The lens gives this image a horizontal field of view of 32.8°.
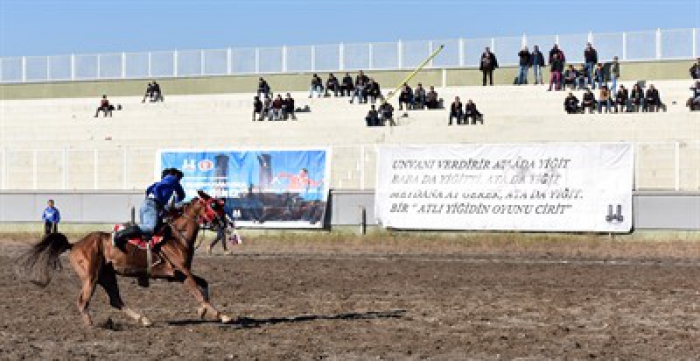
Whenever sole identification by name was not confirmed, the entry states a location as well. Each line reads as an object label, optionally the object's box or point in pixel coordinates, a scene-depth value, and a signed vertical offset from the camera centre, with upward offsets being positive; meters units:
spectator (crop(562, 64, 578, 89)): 46.66 +3.74
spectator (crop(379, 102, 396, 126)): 45.58 +2.20
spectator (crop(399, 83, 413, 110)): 46.97 +2.93
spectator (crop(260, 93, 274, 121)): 48.94 +2.49
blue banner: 40.28 -0.46
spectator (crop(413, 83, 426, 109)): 47.09 +2.87
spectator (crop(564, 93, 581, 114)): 43.78 +2.48
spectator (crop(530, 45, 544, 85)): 48.28 +4.47
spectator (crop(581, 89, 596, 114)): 43.56 +2.59
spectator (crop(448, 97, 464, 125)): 44.53 +2.31
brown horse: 17.33 -1.32
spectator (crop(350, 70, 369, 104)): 49.00 +3.38
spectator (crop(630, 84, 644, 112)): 43.25 +2.69
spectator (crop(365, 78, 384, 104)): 48.91 +3.29
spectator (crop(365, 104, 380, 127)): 45.72 +2.04
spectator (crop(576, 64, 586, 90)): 46.44 +3.70
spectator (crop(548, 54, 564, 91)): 46.72 +4.00
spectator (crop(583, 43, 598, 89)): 46.91 +4.41
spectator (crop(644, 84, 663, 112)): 43.03 +2.64
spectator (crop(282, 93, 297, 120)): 48.62 +2.51
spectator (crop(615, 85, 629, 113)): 43.44 +2.74
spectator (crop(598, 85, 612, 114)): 43.41 +2.66
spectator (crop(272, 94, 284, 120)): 48.66 +2.55
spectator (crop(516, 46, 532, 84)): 48.25 +4.42
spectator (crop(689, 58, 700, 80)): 44.88 +3.90
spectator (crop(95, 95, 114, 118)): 52.91 +2.71
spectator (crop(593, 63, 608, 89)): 46.44 +3.83
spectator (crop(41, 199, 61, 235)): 38.69 -1.58
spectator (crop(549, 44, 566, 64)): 46.97 +4.73
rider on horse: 17.44 -0.52
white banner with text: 36.22 -0.47
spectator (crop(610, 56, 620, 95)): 45.62 +3.80
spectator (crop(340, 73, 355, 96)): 50.12 +3.57
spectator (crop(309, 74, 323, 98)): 51.16 +3.63
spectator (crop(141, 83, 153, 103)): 54.78 +3.51
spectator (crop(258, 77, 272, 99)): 51.24 +3.54
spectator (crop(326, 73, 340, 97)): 50.44 +3.65
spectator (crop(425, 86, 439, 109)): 46.78 +2.81
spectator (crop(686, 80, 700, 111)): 42.09 +2.60
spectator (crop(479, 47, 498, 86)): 48.81 +4.43
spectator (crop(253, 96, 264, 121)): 49.06 +2.56
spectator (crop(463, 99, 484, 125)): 44.66 +2.17
